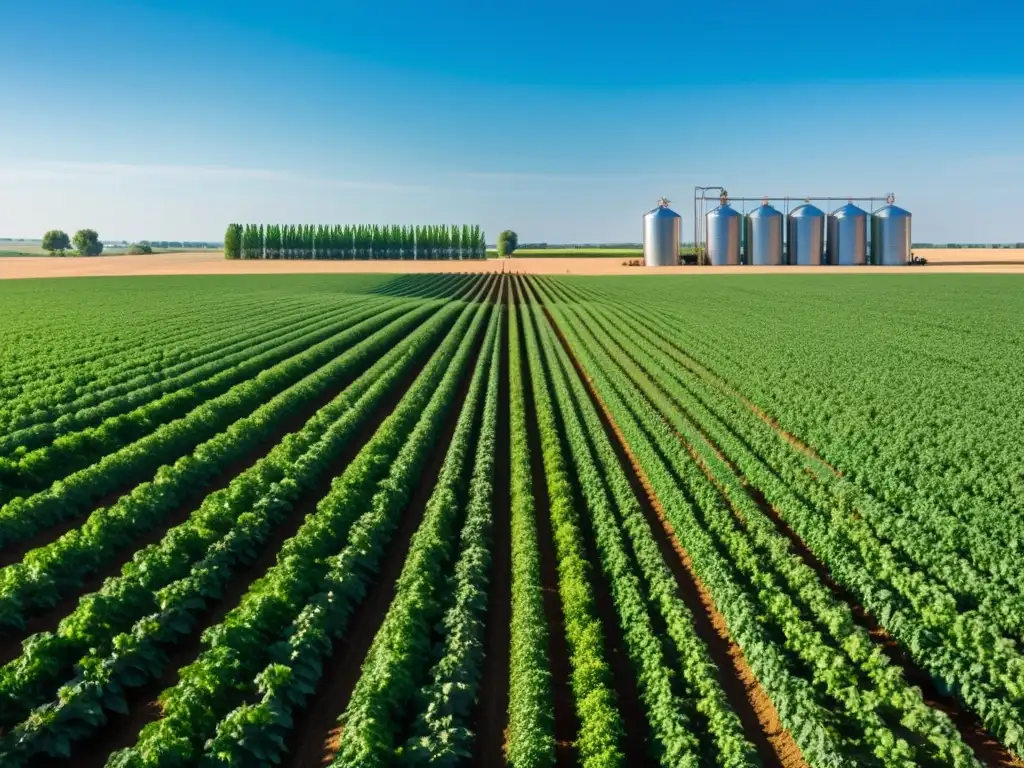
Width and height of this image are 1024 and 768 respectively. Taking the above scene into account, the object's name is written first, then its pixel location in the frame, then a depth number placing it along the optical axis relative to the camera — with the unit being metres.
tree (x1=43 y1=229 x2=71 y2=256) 188.50
